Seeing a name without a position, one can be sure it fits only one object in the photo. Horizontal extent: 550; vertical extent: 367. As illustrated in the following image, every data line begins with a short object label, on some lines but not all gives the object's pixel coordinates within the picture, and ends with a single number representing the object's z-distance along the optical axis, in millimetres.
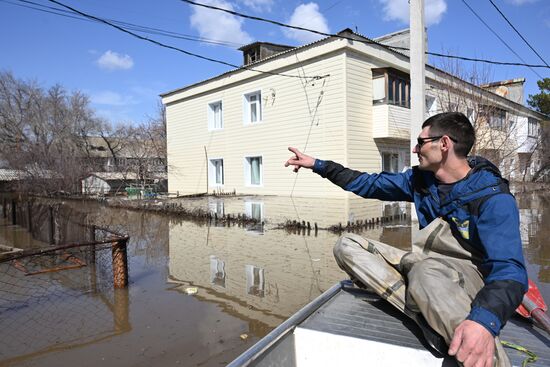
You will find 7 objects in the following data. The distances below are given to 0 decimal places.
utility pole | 6438
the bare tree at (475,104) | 12445
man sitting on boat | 1610
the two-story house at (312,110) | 14188
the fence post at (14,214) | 12480
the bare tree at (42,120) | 38156
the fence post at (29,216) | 10695
